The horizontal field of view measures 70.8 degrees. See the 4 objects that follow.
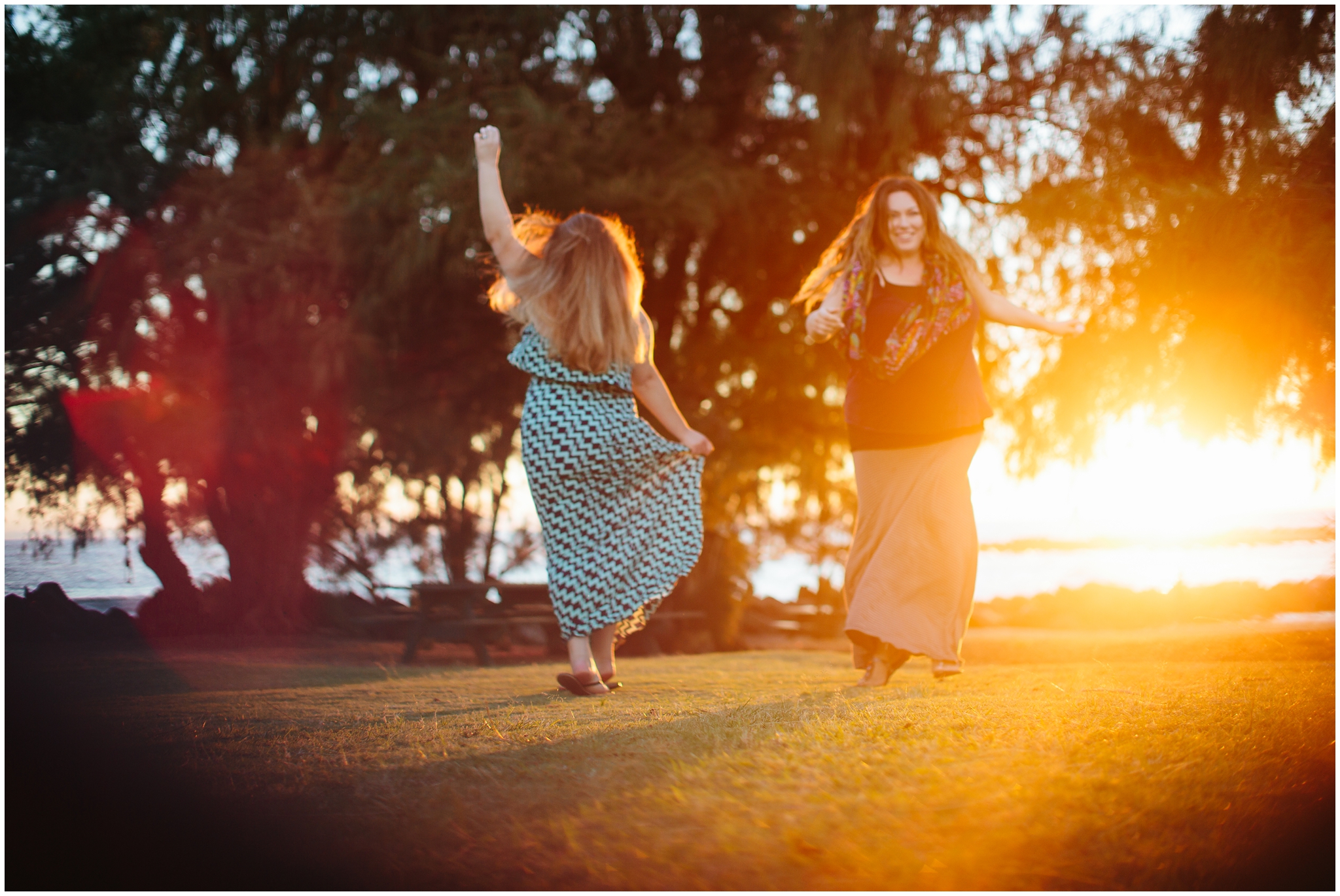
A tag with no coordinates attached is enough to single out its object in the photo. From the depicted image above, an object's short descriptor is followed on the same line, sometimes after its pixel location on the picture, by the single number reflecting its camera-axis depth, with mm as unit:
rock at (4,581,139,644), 4207
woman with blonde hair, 3430
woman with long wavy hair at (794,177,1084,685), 3504
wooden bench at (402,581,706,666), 6301
